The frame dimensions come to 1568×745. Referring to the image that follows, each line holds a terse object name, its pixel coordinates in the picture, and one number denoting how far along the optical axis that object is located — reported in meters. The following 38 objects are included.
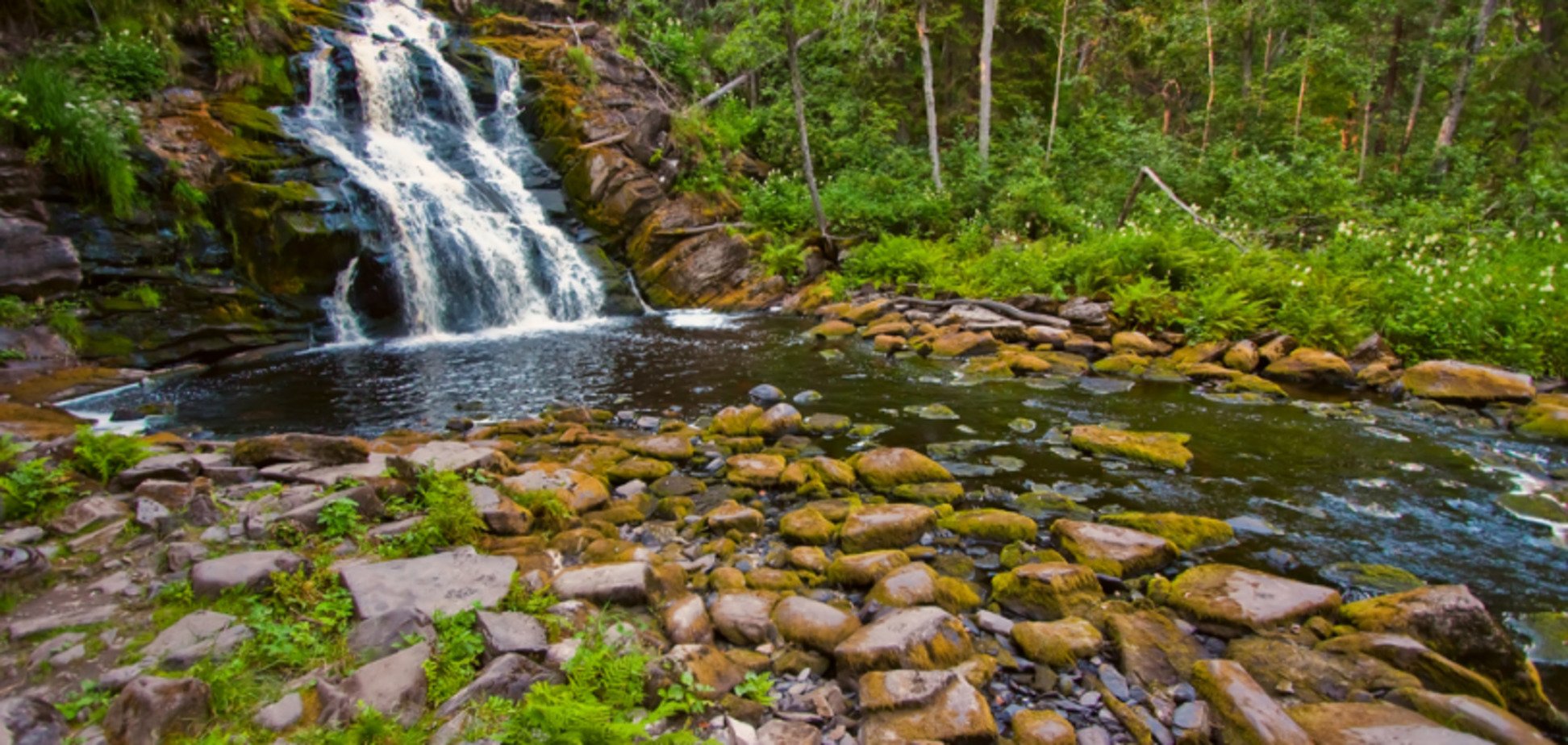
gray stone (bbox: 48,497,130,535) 3.84
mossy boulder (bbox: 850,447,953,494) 5.84
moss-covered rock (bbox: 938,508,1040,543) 4.82
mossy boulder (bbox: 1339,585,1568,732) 3.17
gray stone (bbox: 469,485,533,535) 4.61
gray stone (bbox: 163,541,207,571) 3.61
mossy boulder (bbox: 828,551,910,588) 4.19
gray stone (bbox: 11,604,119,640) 3.03
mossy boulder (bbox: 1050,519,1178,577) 4.36
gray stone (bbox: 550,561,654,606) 3.74
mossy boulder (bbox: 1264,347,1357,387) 8.96
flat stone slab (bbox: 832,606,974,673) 3.22
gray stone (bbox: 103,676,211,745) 2.46
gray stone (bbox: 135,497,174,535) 3.93
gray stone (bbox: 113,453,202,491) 4.52
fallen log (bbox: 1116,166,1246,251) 13.05
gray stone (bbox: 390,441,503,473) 5.37
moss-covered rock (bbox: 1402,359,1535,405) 7.66
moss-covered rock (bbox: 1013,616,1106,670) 3.46
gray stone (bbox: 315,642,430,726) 2.67
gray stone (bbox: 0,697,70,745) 2.35
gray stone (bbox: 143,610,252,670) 2.89
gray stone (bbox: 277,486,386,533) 4.17
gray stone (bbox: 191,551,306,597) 3.40
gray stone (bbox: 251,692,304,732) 2.59
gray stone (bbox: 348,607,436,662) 3.09
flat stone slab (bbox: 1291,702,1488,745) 2.75
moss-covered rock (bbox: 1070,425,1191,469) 6.36
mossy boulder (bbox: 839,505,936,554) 4.69
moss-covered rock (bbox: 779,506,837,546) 4.79
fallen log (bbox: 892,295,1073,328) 11.86
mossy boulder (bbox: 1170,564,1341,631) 3.74
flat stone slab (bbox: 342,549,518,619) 3.44
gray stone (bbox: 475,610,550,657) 3.09
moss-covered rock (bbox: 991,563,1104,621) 3.90
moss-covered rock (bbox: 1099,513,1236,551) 4.78
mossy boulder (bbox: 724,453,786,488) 5.95
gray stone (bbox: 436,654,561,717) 2.74
